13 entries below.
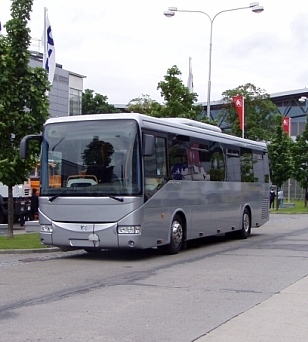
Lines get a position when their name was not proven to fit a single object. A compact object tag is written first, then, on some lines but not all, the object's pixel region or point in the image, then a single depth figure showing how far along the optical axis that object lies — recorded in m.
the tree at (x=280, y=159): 49.44
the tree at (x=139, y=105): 74.19
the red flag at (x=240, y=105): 41.02
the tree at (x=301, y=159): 51.03
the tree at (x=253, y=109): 77.19
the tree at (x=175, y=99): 31.70
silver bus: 15.16
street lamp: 31.90
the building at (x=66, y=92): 64.12
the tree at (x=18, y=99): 19.62
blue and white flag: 29.28
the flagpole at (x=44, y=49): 29.31
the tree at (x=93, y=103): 84.62
